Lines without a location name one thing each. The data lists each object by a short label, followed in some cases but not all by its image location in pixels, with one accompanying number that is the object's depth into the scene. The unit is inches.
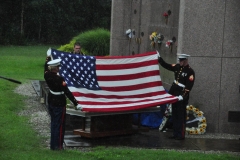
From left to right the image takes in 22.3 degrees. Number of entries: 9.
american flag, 459.2
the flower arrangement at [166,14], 583.6
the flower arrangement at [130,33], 777.9
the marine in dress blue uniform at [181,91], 469.1
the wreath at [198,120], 504.1
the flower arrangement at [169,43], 558.4
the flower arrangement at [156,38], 597.8
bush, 1078.9
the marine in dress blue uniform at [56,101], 396.8
